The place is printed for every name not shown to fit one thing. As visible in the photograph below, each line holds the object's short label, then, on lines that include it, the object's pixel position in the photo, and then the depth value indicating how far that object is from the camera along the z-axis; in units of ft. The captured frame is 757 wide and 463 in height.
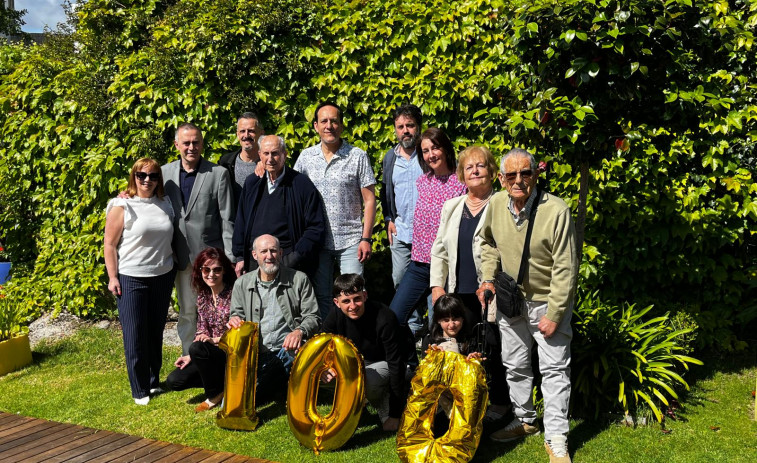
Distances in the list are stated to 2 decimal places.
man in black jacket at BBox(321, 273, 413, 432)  14.51
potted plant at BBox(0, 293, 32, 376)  19.39
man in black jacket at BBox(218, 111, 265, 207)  18.19
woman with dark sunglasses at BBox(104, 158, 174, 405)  16.34
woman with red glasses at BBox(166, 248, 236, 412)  15.99
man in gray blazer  17.10
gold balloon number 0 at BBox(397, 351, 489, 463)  12.80
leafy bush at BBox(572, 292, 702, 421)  14.98
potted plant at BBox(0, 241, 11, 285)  25.75
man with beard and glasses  17.12
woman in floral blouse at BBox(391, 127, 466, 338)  15.90
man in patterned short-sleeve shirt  17.06
